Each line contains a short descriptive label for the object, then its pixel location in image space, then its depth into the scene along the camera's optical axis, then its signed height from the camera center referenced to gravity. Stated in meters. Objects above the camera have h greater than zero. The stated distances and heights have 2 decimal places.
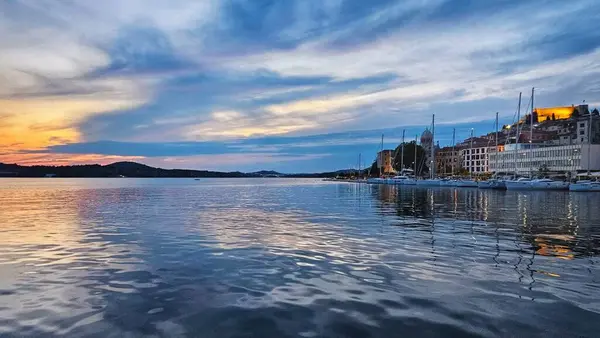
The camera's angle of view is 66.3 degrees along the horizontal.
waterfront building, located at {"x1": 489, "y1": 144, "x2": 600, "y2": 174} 162.50 +11.40
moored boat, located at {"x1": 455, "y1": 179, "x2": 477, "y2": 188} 124.81 +0.61
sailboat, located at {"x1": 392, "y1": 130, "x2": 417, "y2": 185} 156.88 +1.42
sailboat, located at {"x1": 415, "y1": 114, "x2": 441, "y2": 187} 141.25 +1.06
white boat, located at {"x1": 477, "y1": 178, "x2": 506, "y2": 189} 107.31 +0.62
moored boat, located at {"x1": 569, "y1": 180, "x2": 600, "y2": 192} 95.66 +0.45
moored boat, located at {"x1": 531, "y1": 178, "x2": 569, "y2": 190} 100.44 +0.60
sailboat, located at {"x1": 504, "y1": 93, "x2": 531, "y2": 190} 101.29 +0.71
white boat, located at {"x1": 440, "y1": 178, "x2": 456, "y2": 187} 134.35 +0.82
